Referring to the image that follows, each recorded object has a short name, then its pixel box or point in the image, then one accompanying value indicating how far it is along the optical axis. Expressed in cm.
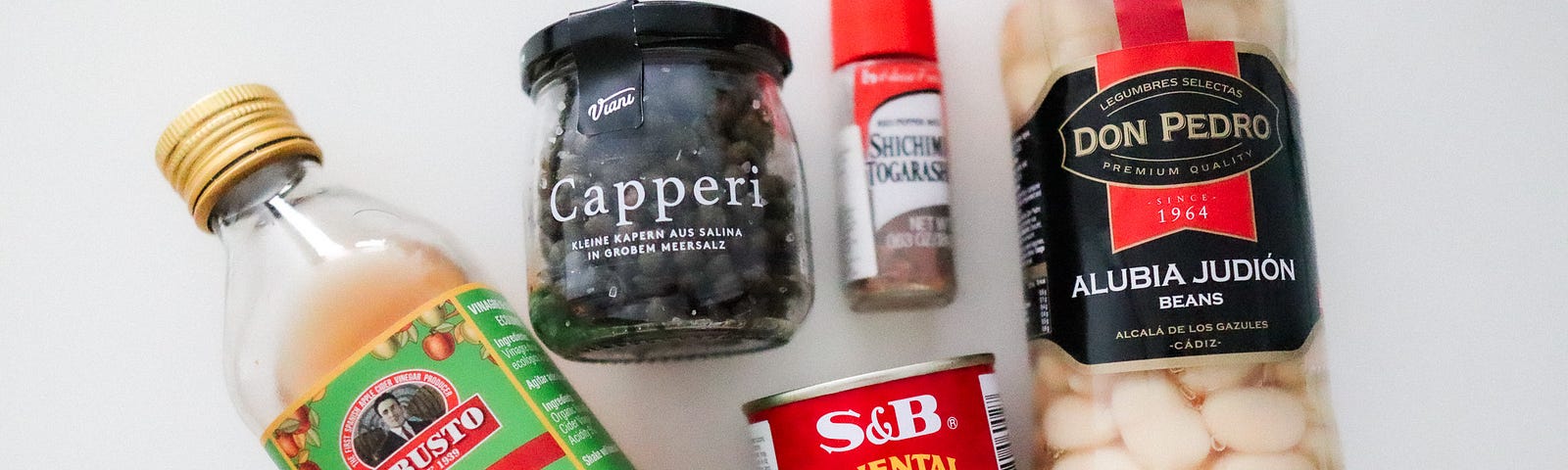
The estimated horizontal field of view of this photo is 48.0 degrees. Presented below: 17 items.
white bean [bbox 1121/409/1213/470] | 39
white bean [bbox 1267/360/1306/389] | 39
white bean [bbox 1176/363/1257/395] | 39
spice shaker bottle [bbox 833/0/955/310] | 43
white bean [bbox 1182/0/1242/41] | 39
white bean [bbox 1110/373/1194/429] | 39
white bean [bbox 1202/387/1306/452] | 39
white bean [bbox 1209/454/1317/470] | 39
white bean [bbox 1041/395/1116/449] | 40
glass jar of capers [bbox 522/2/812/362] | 39
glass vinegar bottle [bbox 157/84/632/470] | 38
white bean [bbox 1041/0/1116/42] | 40
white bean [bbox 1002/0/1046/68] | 41
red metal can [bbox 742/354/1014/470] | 39
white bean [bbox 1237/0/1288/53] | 40
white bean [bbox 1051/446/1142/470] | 39
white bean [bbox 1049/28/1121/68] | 40
